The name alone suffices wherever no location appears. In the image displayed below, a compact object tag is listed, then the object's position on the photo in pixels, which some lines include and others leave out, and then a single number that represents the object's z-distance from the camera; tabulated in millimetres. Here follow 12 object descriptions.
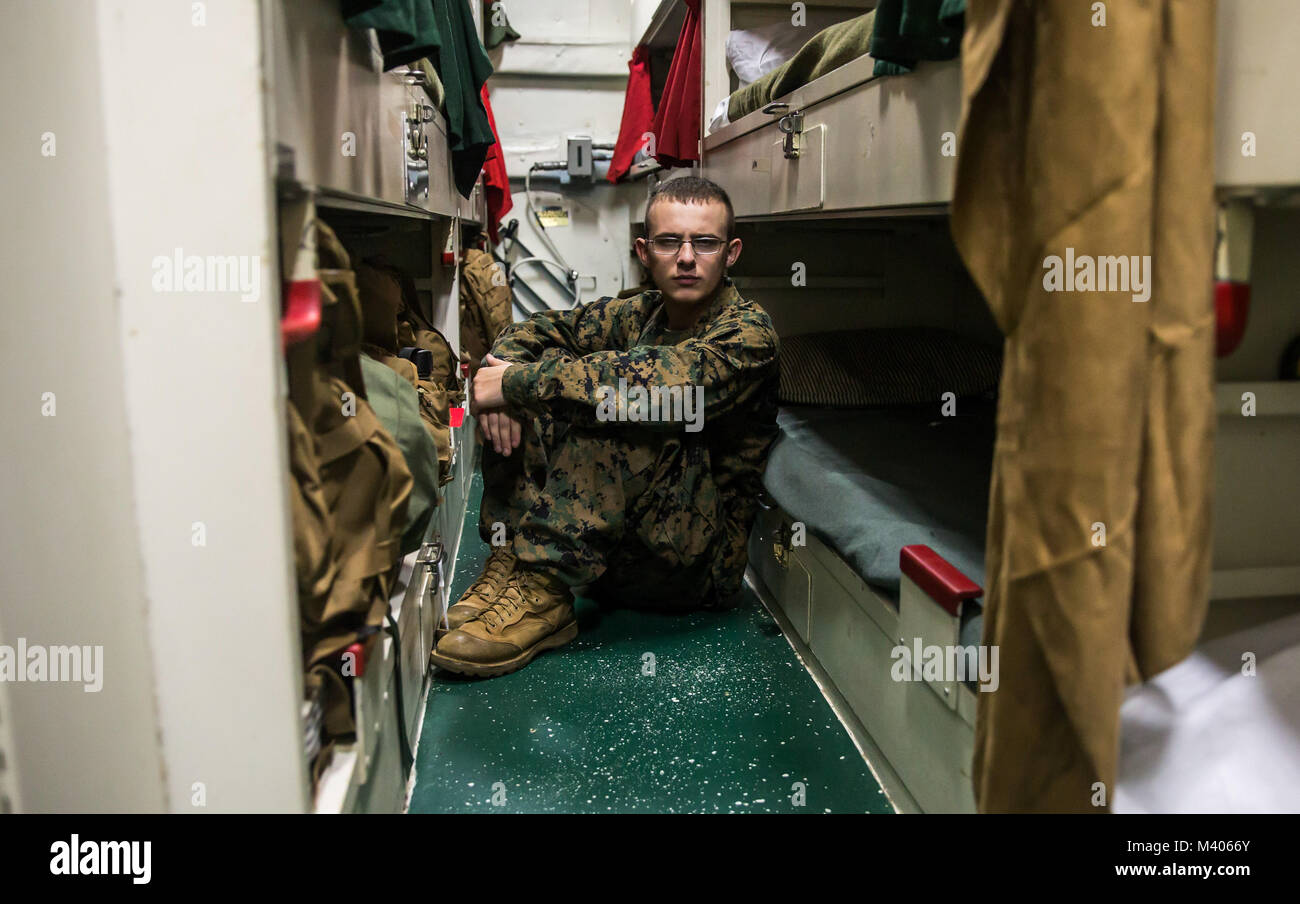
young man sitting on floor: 1738
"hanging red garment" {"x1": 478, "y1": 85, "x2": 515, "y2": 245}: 3389
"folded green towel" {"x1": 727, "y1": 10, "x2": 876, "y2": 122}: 1513
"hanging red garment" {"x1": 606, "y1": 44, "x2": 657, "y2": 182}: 3521
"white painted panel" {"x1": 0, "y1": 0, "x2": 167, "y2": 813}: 704
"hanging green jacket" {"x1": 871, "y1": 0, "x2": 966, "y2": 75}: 1062
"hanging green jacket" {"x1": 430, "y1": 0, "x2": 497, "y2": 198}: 1865
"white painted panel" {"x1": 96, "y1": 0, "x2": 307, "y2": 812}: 699
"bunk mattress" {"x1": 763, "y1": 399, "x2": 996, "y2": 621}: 1391
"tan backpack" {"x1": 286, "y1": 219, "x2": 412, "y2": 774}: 828
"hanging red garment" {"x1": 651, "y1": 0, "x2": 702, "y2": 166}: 2855
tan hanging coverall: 707
